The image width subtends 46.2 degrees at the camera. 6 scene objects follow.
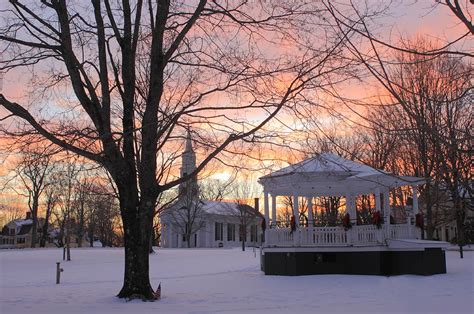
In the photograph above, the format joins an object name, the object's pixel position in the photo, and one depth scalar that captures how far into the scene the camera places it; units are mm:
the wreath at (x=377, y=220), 21281
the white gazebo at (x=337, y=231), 21438
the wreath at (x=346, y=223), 21938
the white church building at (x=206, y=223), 68938
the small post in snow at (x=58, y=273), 19772
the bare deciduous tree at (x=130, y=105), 13305
